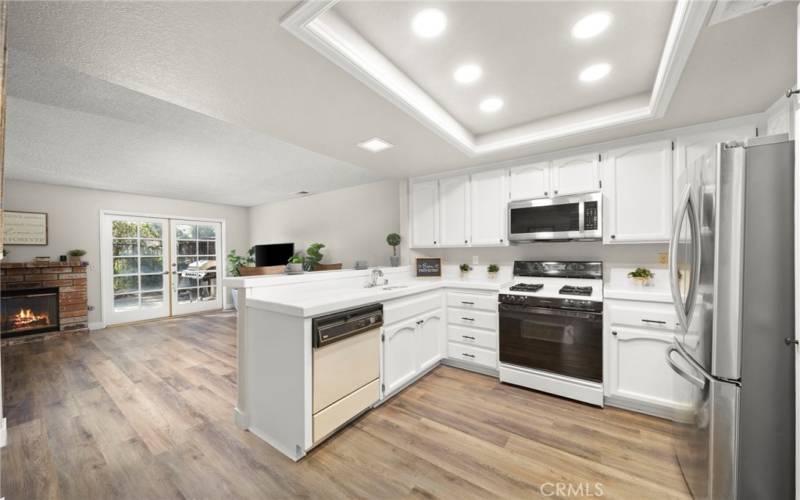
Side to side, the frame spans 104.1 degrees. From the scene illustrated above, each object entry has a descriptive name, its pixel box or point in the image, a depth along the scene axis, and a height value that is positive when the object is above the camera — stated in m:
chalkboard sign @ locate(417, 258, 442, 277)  3.74 -0.24
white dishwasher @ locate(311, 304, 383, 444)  1.89 -0.79
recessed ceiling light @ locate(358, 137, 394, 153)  2.63 +0.89
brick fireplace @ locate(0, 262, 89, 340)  4.48 -0.75
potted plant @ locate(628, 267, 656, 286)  2.62 -0.25
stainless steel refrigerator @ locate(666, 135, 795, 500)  1.16 -0.28
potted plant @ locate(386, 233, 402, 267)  3.89 +0.07
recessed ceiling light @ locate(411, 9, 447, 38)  1.49 +1.12
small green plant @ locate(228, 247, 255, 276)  6.75 -0.28
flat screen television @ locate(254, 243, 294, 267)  6.13 -0.12
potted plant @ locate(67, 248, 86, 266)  4.97 -0.10
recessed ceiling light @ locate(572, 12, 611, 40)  1.51 +1.11
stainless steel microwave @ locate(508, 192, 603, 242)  2.64 +0.26
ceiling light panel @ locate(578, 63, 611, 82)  1.90 +1.10
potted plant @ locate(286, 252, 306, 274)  2.50 -0.16
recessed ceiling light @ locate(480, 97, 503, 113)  2.32 +1.09
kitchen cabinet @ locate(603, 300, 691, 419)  2.19 -0.81
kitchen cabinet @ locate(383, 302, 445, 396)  2.46 -0.88
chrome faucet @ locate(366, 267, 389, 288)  3.05 -0.29
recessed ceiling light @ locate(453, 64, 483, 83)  1.92 +1.10
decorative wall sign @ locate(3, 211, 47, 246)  4.58 +0.31
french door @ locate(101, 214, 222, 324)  5.50 -0.36
